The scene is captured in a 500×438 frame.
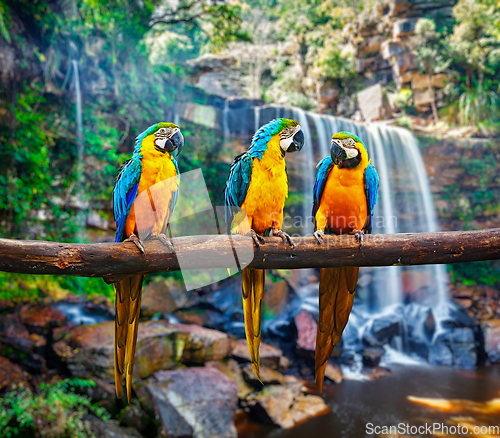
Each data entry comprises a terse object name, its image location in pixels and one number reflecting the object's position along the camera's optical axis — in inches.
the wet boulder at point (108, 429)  134.8
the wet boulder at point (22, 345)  162.6
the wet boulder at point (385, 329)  255.6
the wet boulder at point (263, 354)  201.8
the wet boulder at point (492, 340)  244.2
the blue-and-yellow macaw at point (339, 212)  70.4
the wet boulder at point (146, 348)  155.3
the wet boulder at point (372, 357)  227.9
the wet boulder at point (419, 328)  261.1
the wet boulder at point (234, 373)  181.7
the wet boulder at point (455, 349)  241.9
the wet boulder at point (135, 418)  140.9
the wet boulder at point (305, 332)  219.0
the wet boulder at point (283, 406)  161.9
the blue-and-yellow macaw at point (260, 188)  68.4
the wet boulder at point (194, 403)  139.3
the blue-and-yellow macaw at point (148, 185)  71.5
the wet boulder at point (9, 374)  144.1
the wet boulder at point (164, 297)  229.3
